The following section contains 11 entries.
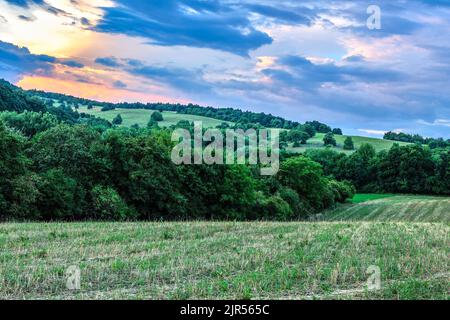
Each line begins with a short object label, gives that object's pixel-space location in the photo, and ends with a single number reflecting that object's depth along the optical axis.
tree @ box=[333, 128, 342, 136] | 187.02
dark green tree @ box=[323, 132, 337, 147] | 164.69
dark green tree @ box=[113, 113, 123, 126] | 155.90
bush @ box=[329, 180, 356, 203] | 106.12
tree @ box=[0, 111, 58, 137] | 71.56
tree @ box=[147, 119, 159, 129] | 152.43
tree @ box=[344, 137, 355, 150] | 161.00
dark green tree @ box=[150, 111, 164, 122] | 170.00
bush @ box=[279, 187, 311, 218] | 83.75
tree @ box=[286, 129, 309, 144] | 165.88
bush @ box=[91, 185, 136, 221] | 50.34
